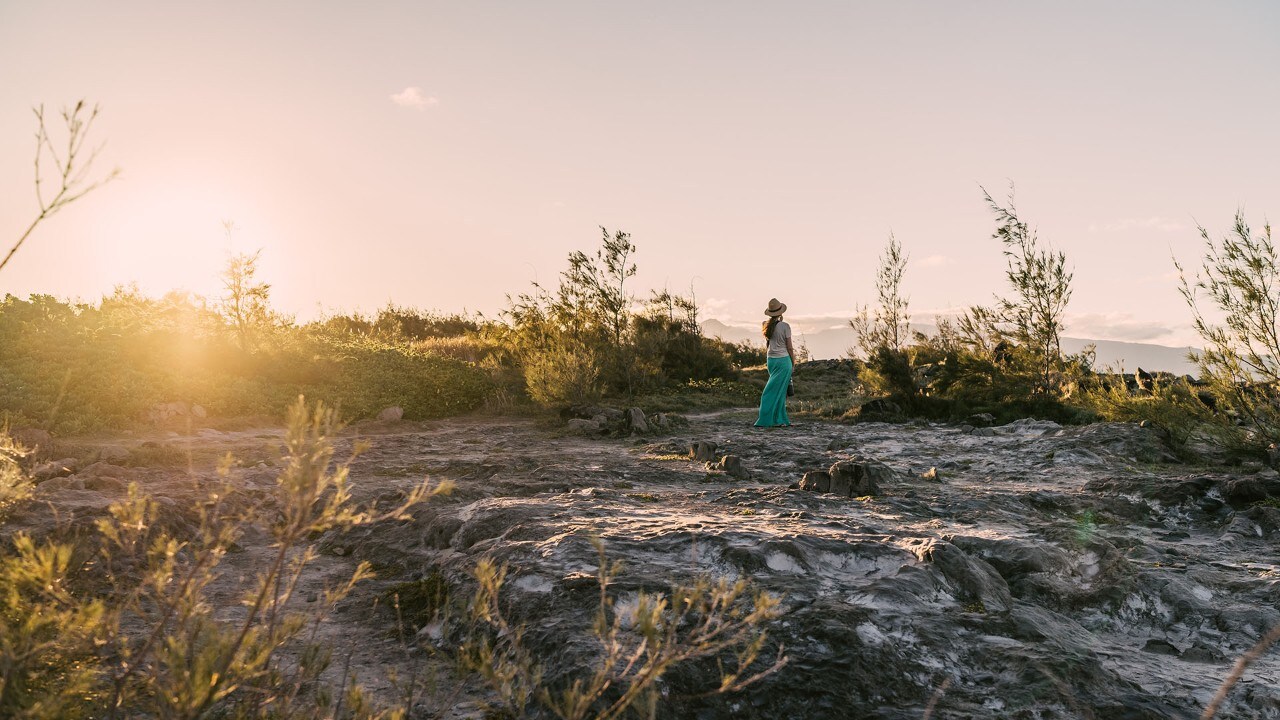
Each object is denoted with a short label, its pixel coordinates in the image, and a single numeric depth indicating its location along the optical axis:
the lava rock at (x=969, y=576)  3.35
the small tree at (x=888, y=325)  15.05
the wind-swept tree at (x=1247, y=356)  7.32
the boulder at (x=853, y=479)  5.92
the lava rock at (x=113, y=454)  7.12
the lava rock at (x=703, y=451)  7.96
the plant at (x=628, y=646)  1.63
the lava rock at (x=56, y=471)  6.06
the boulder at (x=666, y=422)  11.29
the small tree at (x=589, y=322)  16.08
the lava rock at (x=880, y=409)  12.80
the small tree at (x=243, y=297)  14.55
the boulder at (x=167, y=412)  10.50
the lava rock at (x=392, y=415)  12.04
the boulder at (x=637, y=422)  10.87
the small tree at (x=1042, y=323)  12.92
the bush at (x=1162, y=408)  8.46
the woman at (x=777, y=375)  12.05
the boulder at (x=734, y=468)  6.98
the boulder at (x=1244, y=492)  5.74
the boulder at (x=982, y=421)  11.43
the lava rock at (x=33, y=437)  7.42
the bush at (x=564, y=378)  12.84
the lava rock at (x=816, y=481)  5.98
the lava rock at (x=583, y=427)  11.06
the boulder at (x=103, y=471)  5.84
